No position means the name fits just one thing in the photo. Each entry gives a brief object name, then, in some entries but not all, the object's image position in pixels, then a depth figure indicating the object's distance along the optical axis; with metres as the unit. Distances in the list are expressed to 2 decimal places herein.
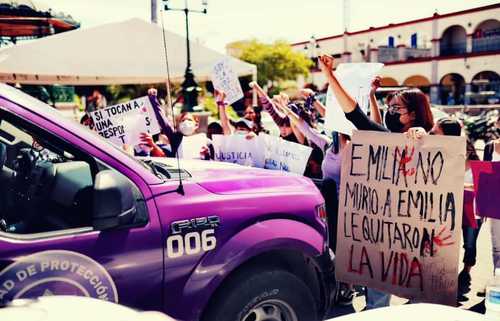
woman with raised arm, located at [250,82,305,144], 5.22
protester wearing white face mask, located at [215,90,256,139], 6.08
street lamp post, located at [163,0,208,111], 9.59
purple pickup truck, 2.14
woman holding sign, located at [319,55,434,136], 3.45
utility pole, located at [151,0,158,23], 12.01
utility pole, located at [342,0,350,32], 35.14
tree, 52.72
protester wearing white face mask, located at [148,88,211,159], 5.45
